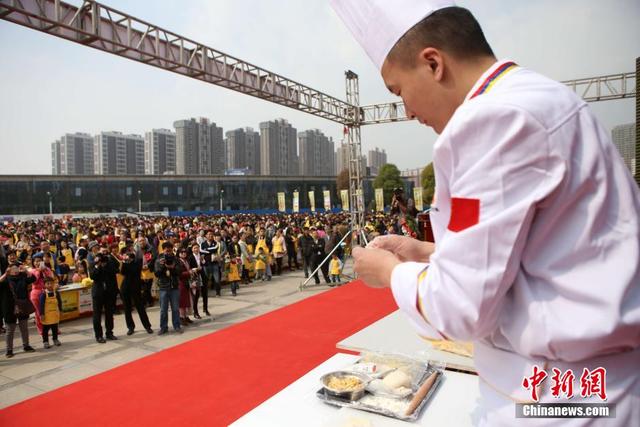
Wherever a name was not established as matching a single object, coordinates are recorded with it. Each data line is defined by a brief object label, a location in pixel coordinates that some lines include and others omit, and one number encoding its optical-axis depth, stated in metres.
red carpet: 2.96
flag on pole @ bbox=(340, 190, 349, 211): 24.70
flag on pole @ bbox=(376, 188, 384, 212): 24.27
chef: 0.75
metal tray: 1.82
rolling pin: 1.84
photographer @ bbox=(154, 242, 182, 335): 9.12
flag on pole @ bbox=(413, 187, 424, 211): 24.12
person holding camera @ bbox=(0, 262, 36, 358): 8.05
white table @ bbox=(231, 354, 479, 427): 1.81
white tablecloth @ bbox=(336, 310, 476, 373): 2.52
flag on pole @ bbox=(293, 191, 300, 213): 24.42
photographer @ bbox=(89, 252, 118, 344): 8.67
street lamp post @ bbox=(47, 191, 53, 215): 53.60
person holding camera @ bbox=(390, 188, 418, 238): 8.93
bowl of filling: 1.99
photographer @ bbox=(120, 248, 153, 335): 9.27
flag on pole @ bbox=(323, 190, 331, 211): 22.01
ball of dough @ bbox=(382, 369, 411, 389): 2.10
